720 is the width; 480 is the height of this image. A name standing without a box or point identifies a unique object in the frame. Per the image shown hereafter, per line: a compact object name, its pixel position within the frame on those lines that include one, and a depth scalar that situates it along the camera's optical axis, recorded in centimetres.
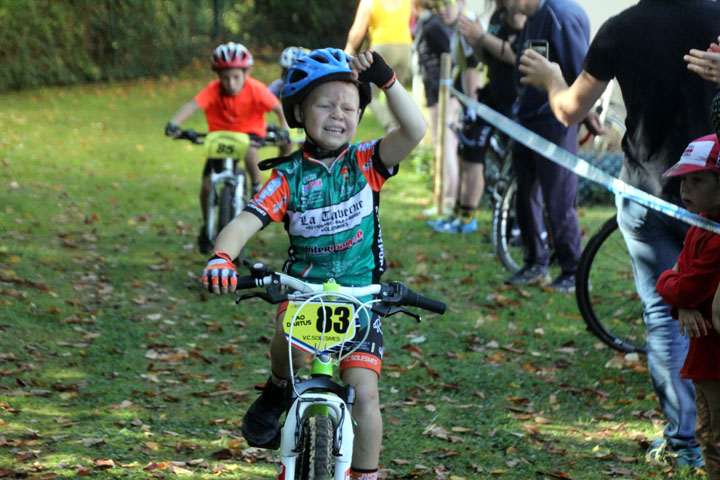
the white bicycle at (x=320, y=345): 699
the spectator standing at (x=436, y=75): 2387
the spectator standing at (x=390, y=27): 2703
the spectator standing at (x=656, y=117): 929
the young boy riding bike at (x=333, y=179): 818
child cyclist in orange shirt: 1887
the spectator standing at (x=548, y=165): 1552
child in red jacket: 819
